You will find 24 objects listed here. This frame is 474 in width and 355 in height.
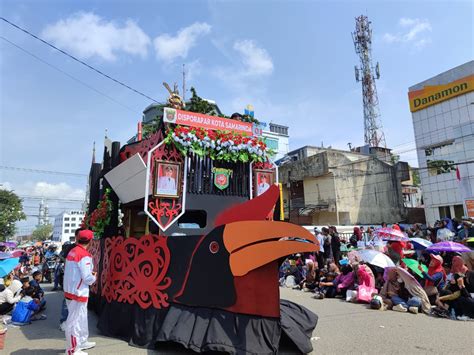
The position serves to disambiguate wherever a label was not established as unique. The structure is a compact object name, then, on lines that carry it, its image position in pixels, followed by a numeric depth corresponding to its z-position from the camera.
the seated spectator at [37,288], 7.46
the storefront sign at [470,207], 19.33
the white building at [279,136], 37.99
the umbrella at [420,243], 9.16
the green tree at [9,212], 36.31
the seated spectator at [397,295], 6.90
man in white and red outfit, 4.50
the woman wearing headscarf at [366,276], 8.16
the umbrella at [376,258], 7.81
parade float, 4.26
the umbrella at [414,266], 7.56
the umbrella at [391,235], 8.83
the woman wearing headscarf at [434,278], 6.95
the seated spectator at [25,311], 6.66
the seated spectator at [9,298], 7.01
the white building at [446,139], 20.56
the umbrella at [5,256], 7.90
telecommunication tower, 33.33
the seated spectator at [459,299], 6.17
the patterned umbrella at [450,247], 7.48
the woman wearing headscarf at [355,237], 14.20
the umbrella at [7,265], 7.38
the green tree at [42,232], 80.89
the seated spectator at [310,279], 10.31
